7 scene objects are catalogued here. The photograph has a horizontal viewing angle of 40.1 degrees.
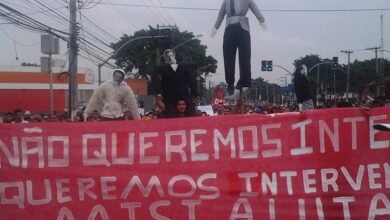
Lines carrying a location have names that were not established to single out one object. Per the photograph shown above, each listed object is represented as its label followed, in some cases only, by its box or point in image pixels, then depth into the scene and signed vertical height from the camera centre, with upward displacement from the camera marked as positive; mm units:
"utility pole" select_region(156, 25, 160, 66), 29541 +3308
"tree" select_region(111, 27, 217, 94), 48531 +4788
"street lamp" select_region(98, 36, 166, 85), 24219 +1859
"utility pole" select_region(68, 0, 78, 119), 19125 +1779
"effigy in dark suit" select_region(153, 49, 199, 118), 5609 +201
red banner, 3641 -458
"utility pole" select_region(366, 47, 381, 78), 58281 +5550
